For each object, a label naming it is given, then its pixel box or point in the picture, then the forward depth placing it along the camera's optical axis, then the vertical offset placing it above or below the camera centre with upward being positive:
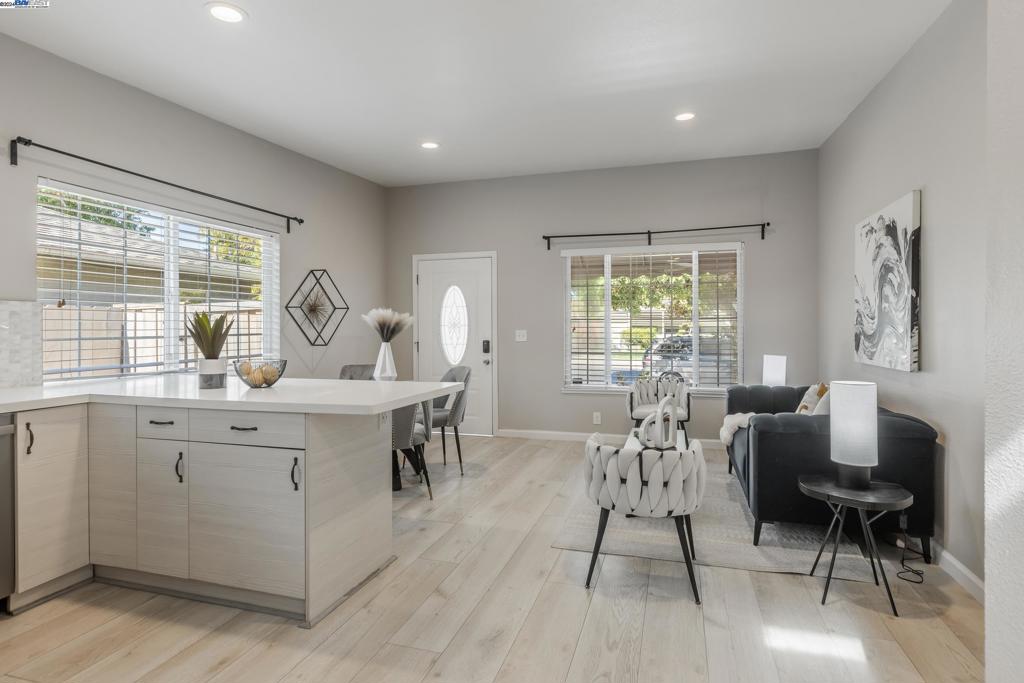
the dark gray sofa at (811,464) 2.80 -0.63
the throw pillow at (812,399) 3.94 -0.40
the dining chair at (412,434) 3.62 -0.62
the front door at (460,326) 6.16 +0.17
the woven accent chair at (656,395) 4.85 -0.47
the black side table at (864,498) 2.37 -0.67
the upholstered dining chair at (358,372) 4.82 -0.27
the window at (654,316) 5.43 +0.26
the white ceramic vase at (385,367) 3.36 -0.15
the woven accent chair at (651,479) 2.41 -0.59
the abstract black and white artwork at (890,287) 3.09 +0.34
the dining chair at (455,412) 4.42 -0.57
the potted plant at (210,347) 2.78 -0.03
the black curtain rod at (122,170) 3.02 +1.07
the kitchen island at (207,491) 2.26 -0.65
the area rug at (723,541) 2.82 -1.10
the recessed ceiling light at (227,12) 2.75 +1.63
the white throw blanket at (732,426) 3.69 -0.56
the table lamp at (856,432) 2.51 -0.40
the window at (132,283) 3.27 +0.39
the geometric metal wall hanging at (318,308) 5.11 +0.31
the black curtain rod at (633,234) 5.36 +1.08
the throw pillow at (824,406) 3.34 -0.38
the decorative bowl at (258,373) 2.74 -0.16
